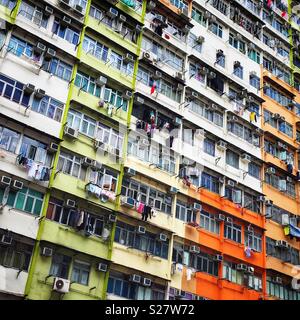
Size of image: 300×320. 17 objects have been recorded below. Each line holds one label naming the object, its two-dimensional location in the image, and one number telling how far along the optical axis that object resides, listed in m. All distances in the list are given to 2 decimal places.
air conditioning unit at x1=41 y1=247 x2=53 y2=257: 13.42
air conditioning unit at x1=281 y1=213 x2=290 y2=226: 21.04
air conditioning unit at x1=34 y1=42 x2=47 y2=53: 15.39
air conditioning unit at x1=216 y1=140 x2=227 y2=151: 19.69
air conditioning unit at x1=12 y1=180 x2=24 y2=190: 13.41
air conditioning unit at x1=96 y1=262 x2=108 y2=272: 14.47
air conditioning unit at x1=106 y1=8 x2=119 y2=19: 17.88
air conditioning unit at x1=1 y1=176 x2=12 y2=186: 13.23
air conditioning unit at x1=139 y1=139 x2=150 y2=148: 16.94
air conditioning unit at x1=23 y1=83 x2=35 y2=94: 14.64
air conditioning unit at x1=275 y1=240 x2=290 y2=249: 20.19
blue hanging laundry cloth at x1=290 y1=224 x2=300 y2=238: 20.84
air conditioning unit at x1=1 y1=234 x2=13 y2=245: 12.77
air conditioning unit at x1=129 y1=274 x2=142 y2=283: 15.03
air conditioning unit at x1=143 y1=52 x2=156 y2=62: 18.30
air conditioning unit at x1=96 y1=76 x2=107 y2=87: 16.72
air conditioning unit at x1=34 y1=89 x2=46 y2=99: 14.80
